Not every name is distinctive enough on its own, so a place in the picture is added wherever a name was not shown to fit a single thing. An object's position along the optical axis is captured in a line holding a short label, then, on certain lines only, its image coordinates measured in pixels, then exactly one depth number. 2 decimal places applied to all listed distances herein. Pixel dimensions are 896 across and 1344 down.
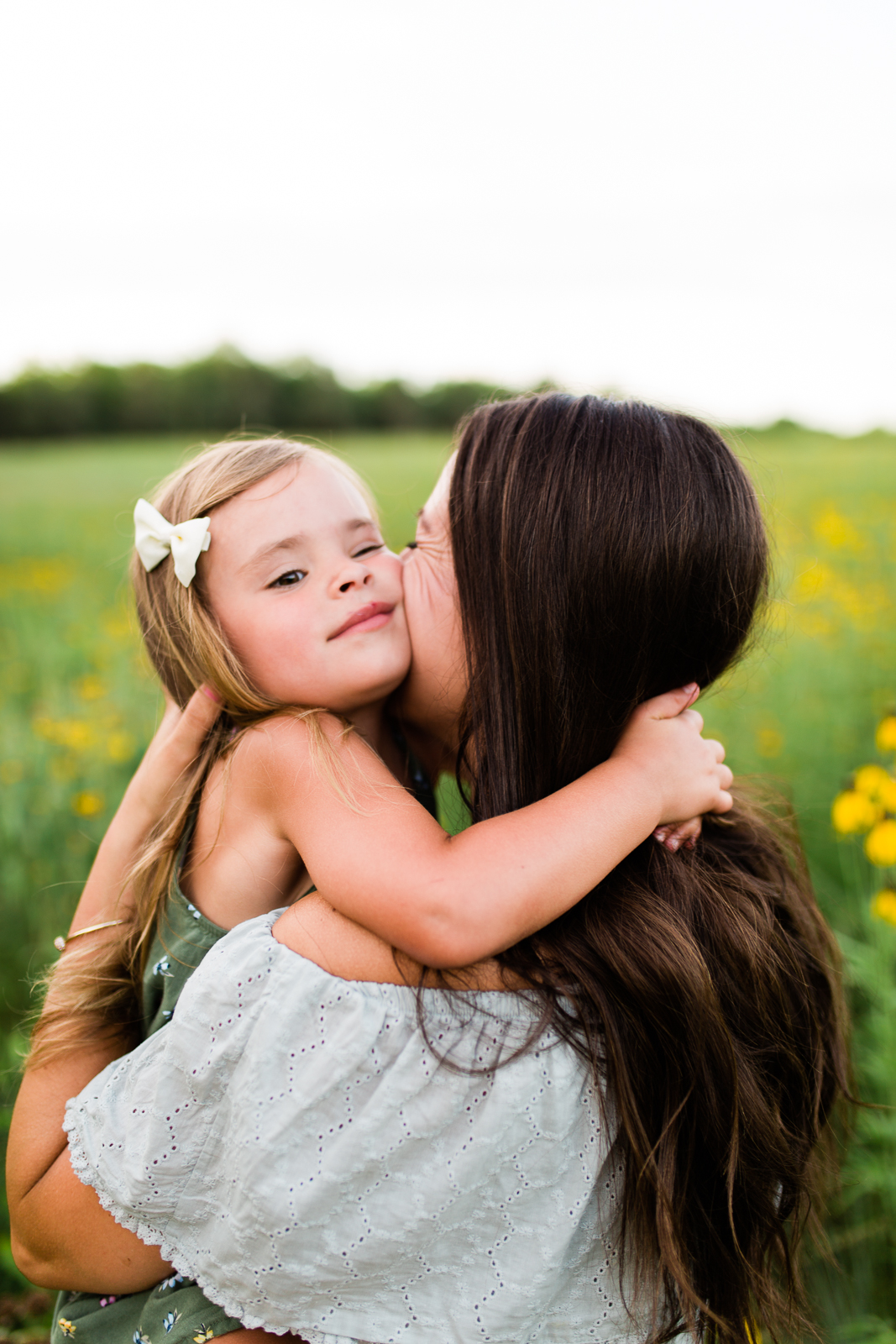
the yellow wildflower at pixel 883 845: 1.49
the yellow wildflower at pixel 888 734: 1.61
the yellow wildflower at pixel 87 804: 2.33
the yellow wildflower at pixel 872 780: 1.57
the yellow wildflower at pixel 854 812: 1.61
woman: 1.02
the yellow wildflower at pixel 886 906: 1.44
